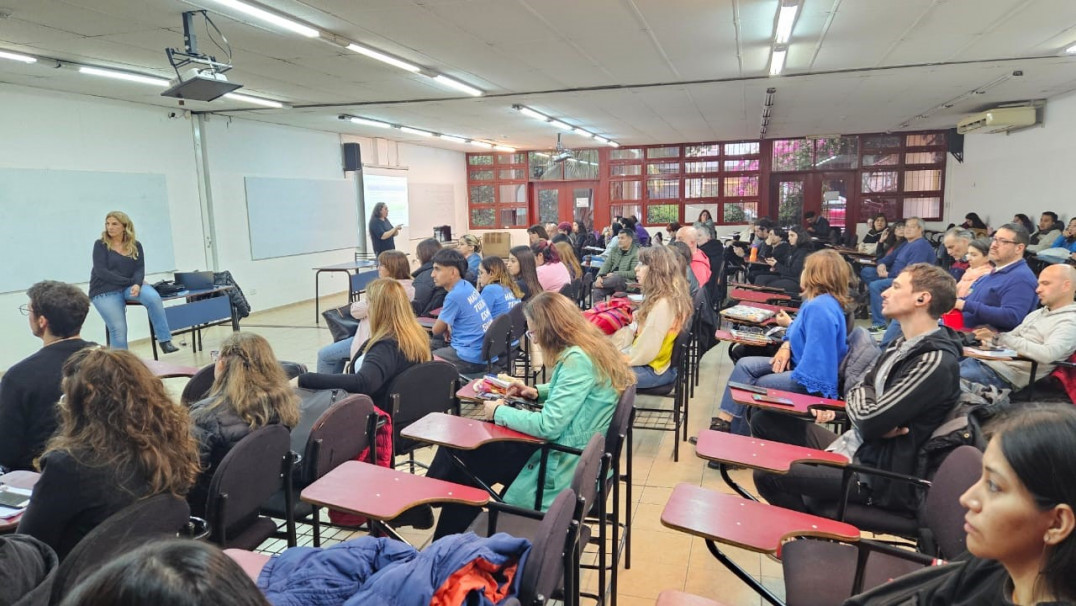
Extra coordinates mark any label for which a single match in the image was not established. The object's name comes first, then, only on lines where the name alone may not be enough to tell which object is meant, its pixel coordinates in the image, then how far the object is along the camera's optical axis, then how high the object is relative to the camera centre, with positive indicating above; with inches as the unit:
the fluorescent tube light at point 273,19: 164.7 +55.3
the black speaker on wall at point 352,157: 457.7 +45.3
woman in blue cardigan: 130.2 -28.4
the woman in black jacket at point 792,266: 295.3 -27.6
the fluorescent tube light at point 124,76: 231.3 +56.3
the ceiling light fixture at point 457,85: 269.7 +58.3
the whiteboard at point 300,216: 382.3 +4.2
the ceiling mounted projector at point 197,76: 175.9 +42.5
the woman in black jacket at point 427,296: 216.5 -25.8
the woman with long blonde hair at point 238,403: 91.8 -26.6
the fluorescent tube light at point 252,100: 292.9 +58.2
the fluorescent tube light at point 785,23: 180.9 +55.8
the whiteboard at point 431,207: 554.3 +10.5
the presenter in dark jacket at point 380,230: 400.2 -6.0
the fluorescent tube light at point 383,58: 211.6 +56.6
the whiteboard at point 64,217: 255.6 +4.8
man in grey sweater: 140.7 -30.5
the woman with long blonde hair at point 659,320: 158.2 -26.6
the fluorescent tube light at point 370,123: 388.6 +60.3
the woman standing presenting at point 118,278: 241.8 -19.3
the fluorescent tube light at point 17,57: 206.4 +55.8
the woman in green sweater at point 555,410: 97.6 -30.4
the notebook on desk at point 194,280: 286.2 -24.5
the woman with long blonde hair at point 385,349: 126.1 -26.2
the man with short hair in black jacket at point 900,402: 87.0 -27.2
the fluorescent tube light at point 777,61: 234.5 +56.8
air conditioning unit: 359.9 +48.1
